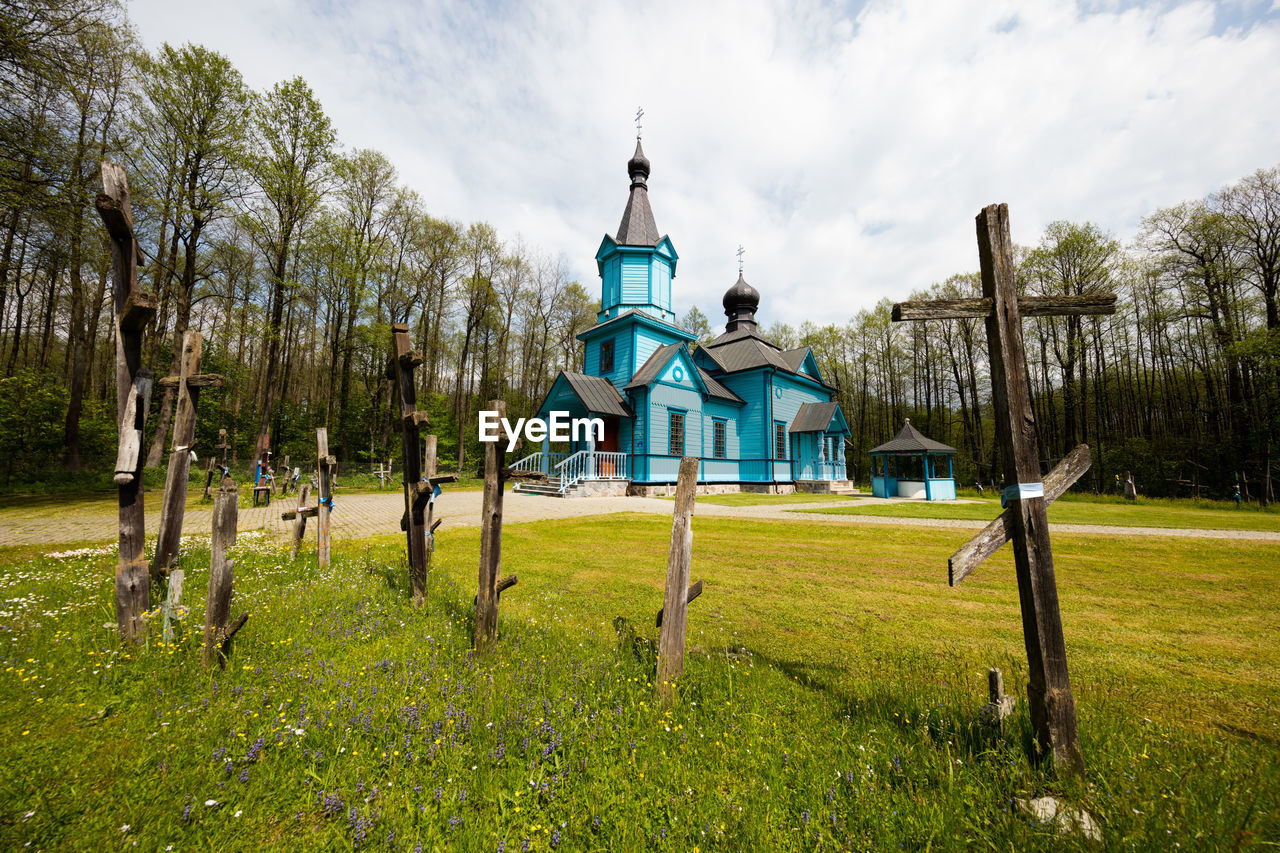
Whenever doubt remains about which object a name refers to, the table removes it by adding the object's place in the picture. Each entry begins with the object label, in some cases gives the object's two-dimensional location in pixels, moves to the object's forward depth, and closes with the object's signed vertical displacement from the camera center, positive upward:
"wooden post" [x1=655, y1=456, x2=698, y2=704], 3.01 -0.87
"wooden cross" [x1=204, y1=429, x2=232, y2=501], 14.28 +0.37
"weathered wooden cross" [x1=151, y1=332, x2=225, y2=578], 4.25 +0.11
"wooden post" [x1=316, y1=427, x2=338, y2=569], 6.16 -0.44
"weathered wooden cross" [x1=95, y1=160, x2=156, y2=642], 3.68 +0.60
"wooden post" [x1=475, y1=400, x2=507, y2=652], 3.61 -0.71
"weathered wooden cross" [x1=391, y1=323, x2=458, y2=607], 4.73 -0.11
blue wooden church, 19.84 +2.91
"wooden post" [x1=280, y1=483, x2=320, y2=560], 6.37 -0.75
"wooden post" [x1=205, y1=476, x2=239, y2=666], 3.14 -0.82
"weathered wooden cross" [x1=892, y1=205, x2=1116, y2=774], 2.22 -0.11
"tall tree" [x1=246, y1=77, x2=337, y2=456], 18.34 +11.50
